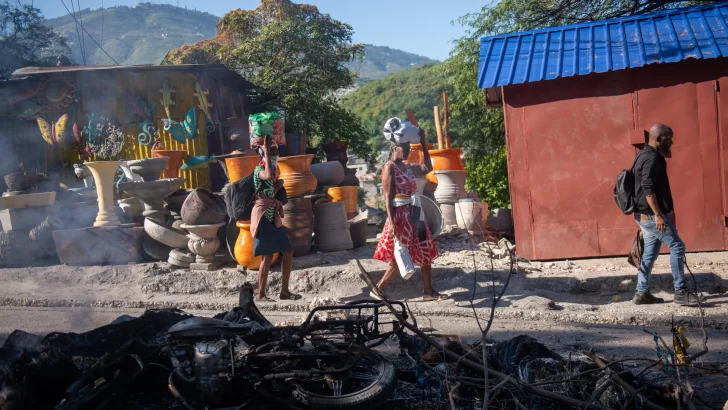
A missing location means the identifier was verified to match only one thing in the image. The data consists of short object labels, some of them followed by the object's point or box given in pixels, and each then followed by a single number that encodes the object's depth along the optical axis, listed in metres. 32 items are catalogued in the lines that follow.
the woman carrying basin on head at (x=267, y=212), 6.93
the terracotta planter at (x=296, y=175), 8.71
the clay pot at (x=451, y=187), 10.98
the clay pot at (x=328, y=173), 11.77
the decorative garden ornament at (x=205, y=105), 13.52
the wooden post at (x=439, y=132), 11.80
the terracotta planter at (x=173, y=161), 11.67
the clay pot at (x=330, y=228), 8.96
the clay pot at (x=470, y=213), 10.02
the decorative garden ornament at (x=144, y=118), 13.24
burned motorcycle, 3.19
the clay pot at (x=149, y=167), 9.39
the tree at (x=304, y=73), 18.23
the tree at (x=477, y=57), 12.46
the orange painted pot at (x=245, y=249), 8.13
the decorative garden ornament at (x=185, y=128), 13.43
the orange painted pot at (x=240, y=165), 9.72
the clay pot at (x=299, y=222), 8.49
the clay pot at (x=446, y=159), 11.08
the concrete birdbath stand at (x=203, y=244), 8.55
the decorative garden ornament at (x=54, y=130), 13.27
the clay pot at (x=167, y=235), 8.98
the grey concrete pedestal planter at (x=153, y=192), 8.99
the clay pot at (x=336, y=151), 14.64
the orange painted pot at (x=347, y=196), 11.14
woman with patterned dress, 6.87
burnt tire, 3.18
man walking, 6.25
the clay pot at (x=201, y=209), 8.55
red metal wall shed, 7.97
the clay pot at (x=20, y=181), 9.59
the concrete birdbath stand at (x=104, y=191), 9.39
